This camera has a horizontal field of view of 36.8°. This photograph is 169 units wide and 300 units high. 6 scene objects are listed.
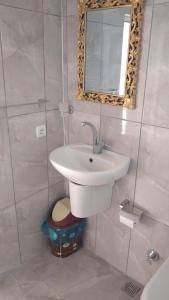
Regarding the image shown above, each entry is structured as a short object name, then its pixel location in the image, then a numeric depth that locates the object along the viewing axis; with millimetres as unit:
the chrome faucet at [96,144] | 1638
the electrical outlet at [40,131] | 1777
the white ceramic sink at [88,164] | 1387
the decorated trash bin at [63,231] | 1917
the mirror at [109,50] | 1400
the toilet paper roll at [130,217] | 1599
